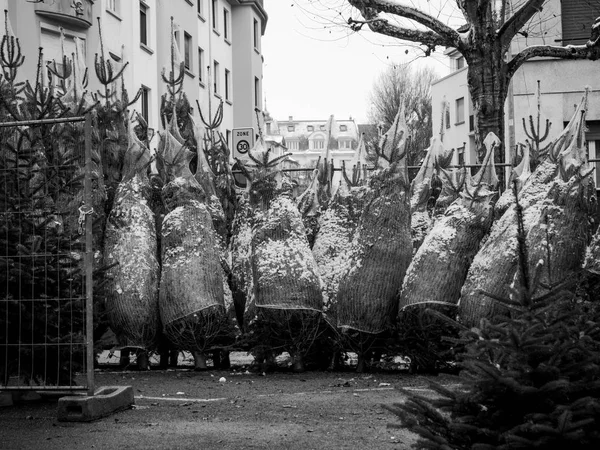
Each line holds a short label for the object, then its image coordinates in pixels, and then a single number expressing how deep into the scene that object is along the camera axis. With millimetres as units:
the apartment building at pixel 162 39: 26453
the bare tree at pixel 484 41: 14742
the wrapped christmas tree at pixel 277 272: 8898
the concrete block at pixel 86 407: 6215
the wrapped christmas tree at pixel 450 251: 8562
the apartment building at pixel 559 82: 26906
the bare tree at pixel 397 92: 56812
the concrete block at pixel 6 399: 7027
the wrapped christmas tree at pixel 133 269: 9273
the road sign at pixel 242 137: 14461
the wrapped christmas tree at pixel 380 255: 8797
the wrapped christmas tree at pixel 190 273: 9039
